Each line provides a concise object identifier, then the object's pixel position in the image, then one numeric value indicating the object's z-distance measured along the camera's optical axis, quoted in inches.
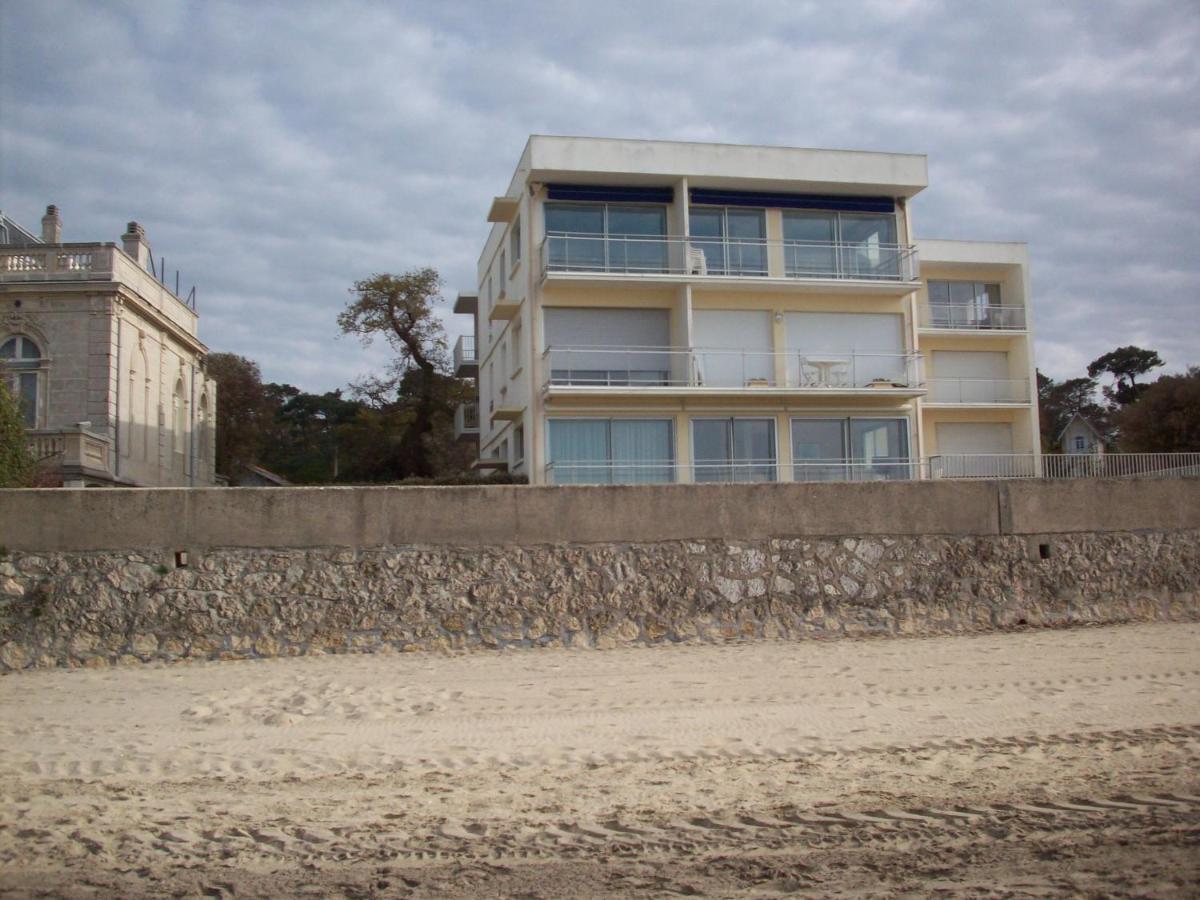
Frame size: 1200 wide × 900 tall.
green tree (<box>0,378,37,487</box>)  609.7
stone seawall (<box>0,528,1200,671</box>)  445.4
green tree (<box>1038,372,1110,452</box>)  2783.0
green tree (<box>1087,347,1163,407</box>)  2805.1
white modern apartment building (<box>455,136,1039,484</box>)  1055.6
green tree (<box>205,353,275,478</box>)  1979.6
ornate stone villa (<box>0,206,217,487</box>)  1234.0
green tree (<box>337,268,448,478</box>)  1414.9
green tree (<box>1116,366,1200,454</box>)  1455.5
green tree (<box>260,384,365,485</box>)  2206.0
